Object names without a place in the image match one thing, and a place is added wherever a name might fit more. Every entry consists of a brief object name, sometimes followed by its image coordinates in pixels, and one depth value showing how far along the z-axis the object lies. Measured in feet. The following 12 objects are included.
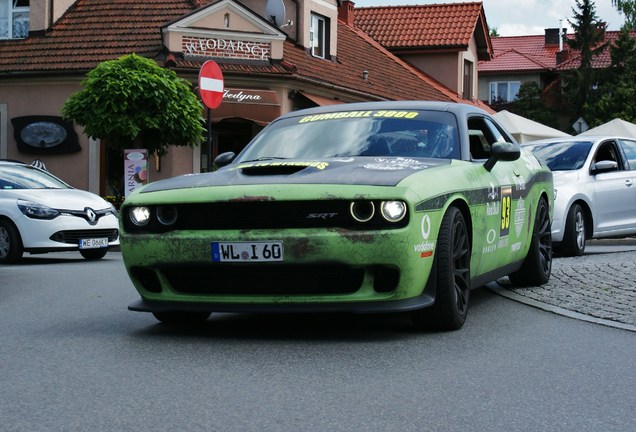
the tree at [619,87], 208.13
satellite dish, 101.91
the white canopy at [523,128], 94.48
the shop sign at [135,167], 68.74
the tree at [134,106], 73.51
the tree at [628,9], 241.35
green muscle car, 21.89
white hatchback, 49.52
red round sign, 61.67
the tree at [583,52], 215.10
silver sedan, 46.65
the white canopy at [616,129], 93.20
